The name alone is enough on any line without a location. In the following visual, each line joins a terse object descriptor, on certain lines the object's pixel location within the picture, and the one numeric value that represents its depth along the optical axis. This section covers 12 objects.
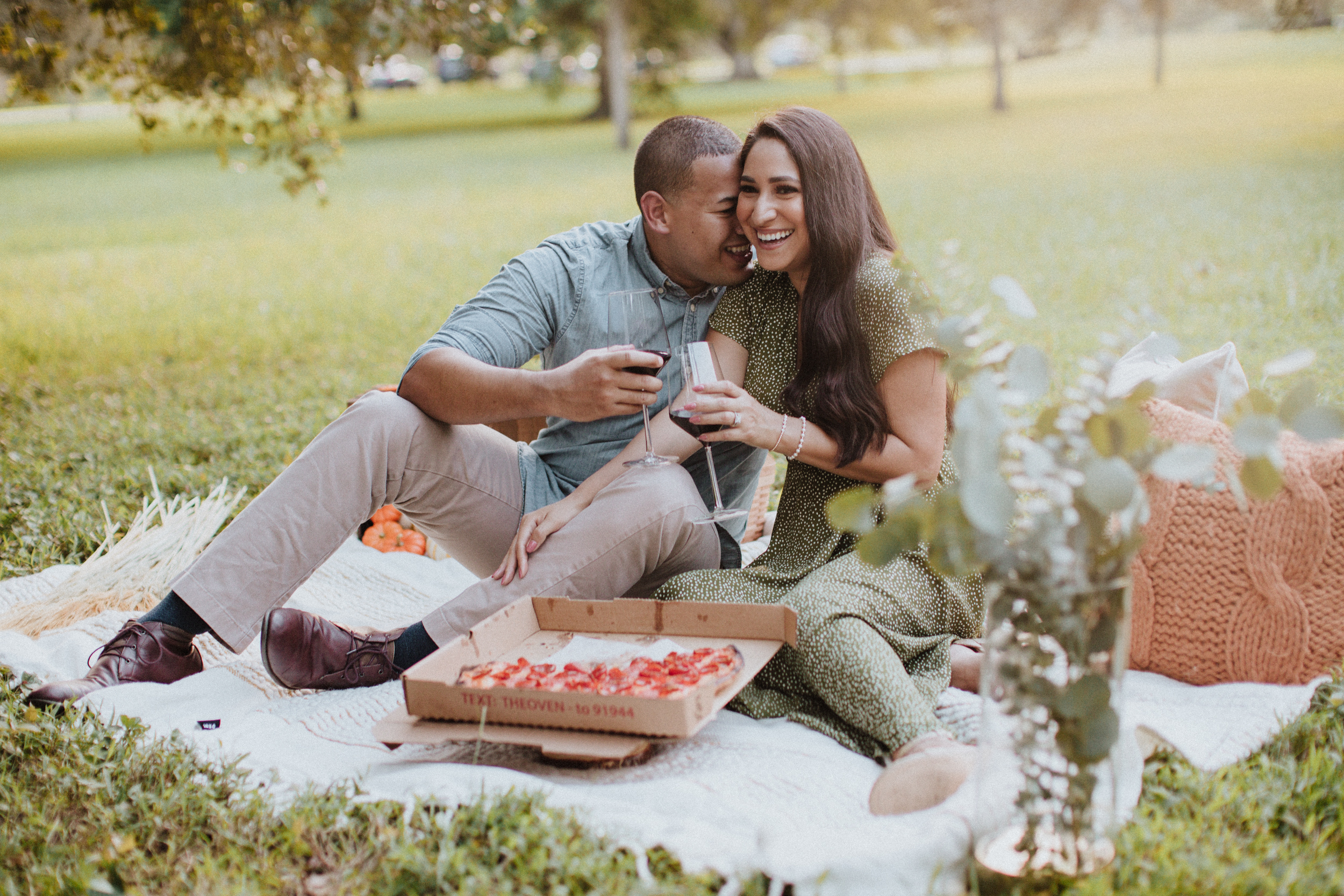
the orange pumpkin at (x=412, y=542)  4.66
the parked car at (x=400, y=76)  46.94
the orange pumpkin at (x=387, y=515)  4.76
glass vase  2.00
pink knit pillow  2.88
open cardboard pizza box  2.59
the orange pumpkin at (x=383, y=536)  4.66
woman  2.90
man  3.14
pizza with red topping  2.68
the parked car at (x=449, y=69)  48.34
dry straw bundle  3.80
